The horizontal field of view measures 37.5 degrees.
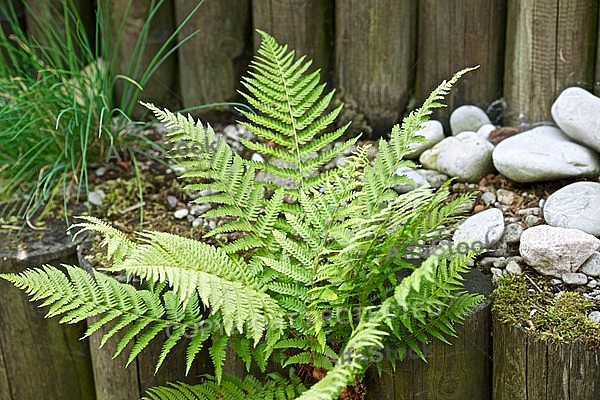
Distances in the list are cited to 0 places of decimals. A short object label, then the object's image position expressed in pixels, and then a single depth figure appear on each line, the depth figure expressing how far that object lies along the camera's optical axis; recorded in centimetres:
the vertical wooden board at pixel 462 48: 306
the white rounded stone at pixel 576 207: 260
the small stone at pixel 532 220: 269
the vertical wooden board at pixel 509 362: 236
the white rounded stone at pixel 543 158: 277
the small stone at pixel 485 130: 308
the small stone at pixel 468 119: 313
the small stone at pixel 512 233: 264
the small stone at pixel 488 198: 284
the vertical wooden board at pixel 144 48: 342
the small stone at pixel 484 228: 261
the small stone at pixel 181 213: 299
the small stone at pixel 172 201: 306
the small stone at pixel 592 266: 248
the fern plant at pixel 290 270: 213
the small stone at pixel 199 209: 300
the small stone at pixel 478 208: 281
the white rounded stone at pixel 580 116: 276
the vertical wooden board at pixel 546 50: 294
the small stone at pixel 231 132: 337
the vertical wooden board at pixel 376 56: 310
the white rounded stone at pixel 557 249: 245
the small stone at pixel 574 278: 246
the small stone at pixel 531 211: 274
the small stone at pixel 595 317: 232
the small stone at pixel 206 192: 309
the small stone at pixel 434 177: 298
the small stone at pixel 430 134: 309
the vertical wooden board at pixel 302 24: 320
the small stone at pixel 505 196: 282
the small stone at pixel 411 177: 290
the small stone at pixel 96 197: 309
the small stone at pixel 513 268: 253
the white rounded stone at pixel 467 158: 293
